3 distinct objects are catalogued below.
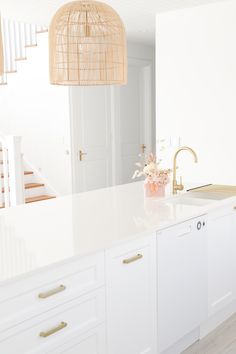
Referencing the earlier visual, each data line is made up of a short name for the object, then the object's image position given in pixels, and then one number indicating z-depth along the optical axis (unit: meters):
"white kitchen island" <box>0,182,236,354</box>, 1.79
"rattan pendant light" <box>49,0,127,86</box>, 2.61
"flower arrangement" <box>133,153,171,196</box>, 3.18
